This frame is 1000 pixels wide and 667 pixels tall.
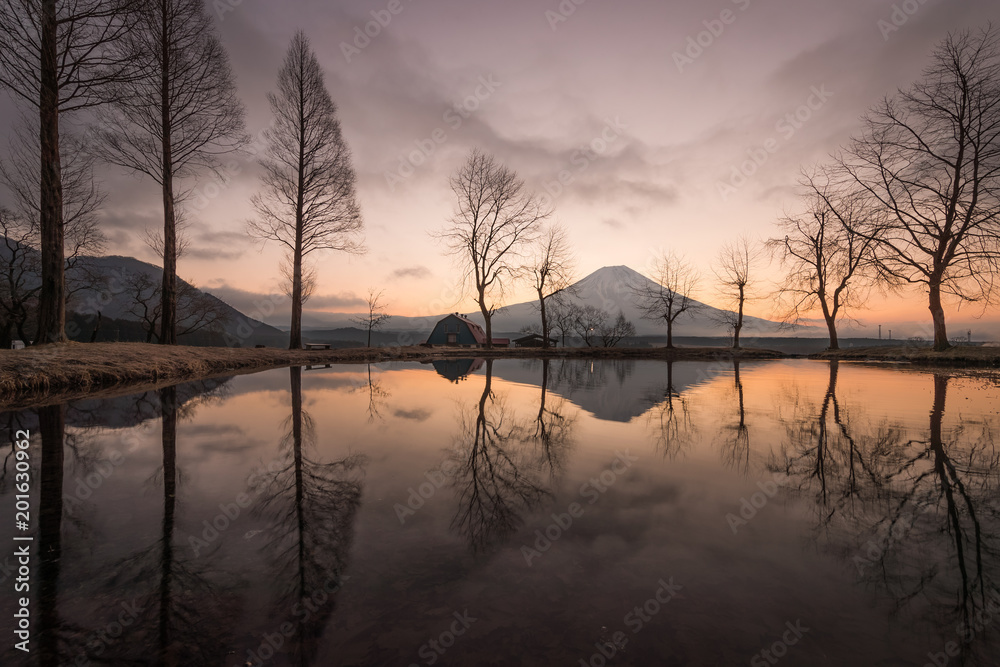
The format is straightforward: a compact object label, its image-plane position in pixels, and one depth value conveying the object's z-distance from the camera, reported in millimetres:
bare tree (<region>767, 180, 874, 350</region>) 27312
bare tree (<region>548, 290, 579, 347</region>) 50488
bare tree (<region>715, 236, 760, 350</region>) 35375
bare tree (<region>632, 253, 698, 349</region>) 34000
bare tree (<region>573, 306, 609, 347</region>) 50597
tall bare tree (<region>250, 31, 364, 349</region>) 20359
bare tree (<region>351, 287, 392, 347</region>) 49894
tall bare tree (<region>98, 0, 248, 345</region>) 15438
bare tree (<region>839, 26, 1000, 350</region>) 18500
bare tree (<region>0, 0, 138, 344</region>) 10805
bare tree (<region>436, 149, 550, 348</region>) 30000
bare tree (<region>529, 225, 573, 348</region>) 33562
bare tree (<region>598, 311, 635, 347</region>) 52750
